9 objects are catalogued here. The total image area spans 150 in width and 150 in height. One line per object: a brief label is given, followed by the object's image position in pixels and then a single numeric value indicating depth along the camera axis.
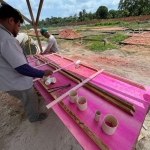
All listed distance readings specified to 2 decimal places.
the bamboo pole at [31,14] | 3.51
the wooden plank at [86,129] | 0.89
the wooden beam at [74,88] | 1.39
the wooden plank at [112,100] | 1.19
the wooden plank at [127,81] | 1.62
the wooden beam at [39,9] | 3.27
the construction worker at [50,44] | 3.92
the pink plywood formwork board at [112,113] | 0.96
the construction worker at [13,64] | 1.25
